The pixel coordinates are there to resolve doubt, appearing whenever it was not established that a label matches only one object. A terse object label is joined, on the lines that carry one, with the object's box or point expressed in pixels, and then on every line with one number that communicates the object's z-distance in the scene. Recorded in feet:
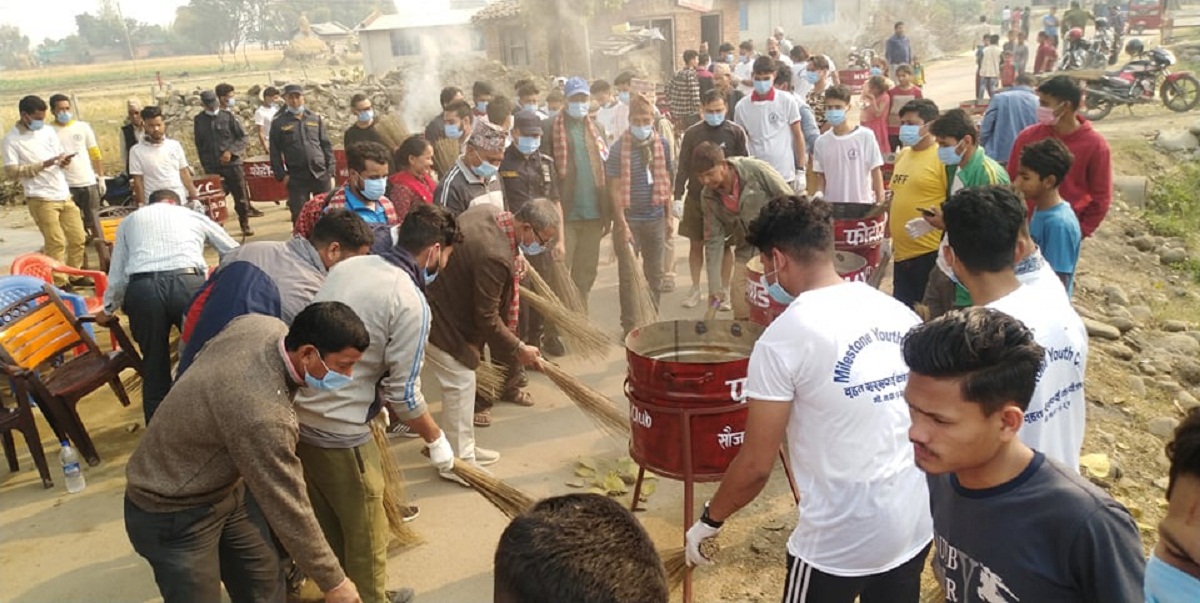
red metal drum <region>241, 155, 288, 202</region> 36.58
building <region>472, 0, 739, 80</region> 78.95
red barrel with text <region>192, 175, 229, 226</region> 31.86
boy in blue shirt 13.41
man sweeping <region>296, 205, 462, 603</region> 11.69
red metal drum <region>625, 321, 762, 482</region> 11.71
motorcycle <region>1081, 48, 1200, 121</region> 54.13
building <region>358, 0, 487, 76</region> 87.86
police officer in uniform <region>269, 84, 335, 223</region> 31.14
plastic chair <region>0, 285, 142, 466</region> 17.13
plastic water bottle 16.84
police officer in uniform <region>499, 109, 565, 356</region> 22.15
